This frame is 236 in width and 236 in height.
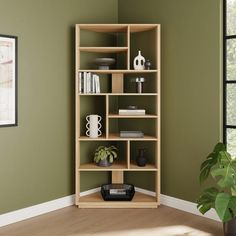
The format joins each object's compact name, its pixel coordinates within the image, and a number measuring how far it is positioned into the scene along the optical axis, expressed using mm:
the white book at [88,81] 3554
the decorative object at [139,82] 3635
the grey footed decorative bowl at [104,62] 3607
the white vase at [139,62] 3621
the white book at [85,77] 3535
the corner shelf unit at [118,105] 3535
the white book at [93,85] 3588
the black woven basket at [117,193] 3590
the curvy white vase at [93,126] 3621
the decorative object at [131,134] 3613
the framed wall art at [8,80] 3051
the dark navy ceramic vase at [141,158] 3623
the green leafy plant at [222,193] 2496
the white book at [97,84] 3604
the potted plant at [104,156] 3658
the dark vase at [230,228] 2715
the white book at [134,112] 3593
